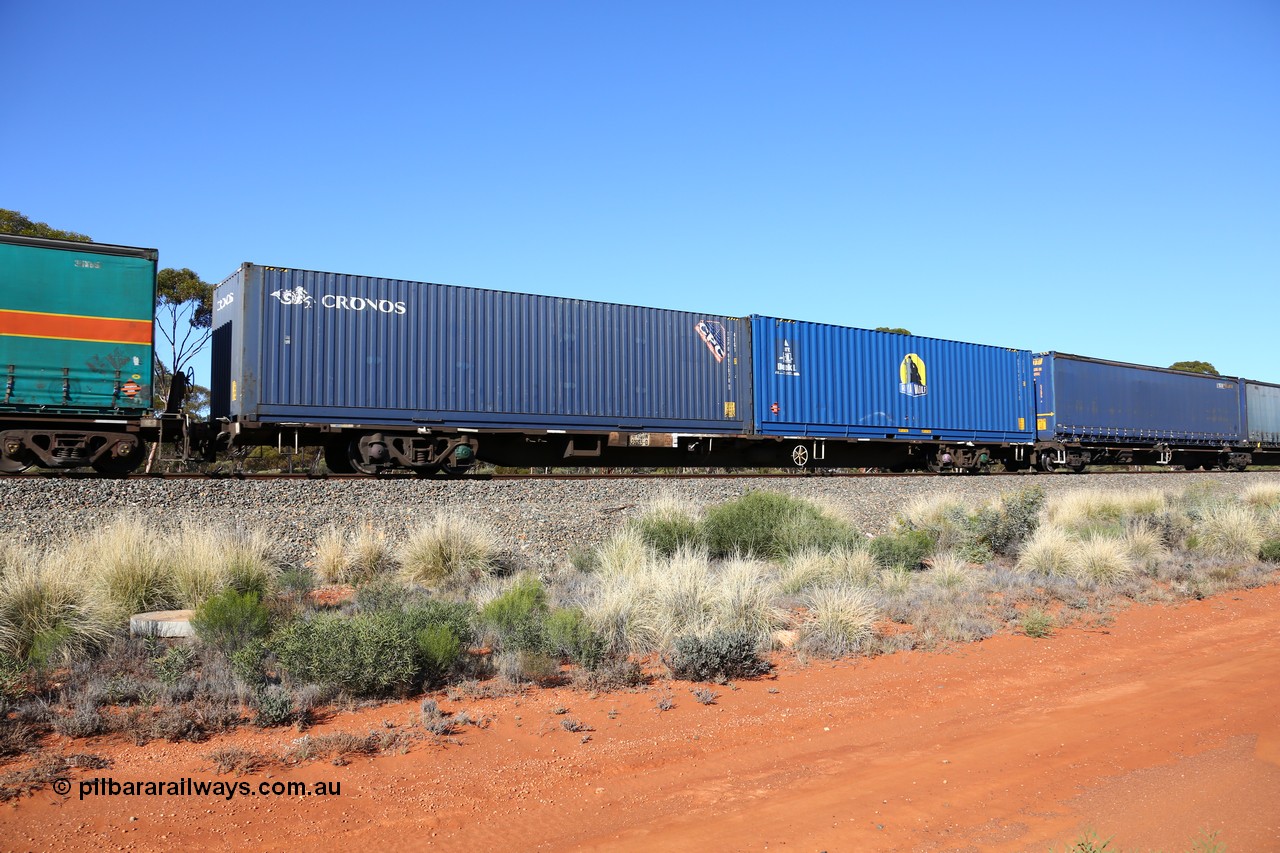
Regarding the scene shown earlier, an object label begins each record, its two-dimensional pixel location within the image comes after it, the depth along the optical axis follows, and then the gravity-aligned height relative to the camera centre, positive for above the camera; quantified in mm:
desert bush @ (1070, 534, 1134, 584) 10430 -1380
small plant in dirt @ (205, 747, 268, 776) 4406 -1601
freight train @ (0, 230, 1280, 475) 12875 +1475
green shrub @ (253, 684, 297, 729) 5094 -1527
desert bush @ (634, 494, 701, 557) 10906 -956
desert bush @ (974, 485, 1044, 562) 12680 -1083
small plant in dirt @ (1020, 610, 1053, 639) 8023 -1637
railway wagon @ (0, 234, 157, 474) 12516 +1615
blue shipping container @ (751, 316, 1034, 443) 20031 +1798
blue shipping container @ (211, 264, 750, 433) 14297 +1850
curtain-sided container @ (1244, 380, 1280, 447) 34312 +1675
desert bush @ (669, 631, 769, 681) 6422 -1549
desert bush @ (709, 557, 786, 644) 7527 -1395
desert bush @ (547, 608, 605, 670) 6491 -1456
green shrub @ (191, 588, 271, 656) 6387 -1264
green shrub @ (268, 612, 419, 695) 5684 -1358
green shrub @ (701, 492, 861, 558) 11328 -1023
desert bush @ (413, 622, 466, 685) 6059 -1416
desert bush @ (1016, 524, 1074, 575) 10891 -1334
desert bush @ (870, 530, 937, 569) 10836 -1259
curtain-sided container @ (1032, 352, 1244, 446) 26172 +1685
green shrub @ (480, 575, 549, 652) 6676 -1369
